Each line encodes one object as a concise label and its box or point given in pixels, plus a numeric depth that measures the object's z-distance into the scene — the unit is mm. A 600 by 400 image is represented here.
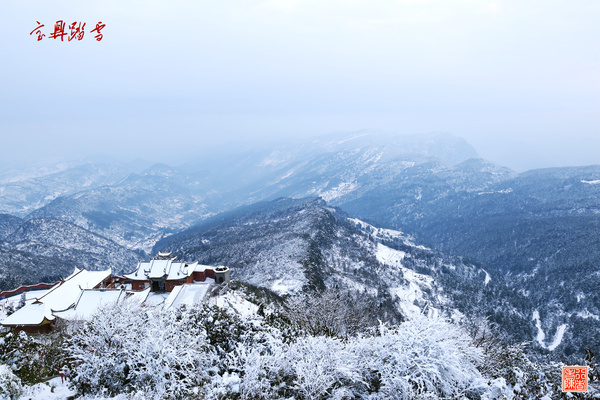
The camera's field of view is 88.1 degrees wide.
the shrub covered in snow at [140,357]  17125
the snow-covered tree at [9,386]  15933
